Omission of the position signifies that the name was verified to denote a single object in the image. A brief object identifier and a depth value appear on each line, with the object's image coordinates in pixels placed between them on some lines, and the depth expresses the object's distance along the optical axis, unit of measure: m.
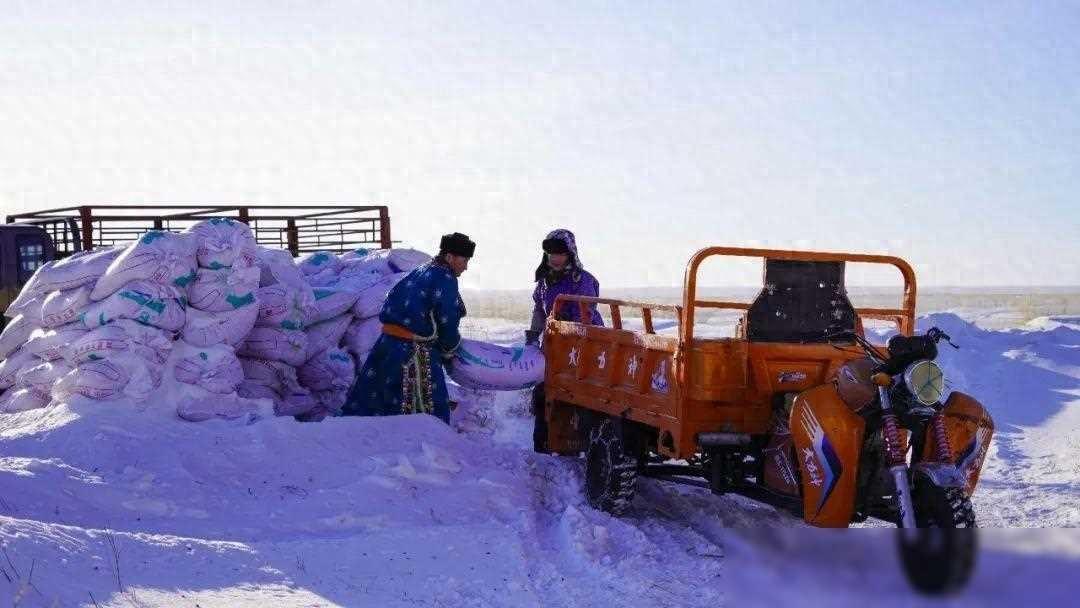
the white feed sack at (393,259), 13.30
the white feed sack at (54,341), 9.50
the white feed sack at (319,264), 13.64
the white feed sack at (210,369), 9.62
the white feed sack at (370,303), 12.12
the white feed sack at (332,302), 11.77
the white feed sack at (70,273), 9.92
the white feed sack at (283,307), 10.77
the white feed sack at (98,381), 9.02
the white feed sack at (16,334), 10.22
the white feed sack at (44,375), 9.46
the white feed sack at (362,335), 11.99
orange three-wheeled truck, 5.47
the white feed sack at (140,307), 9.43
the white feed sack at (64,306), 9.71
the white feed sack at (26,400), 9.68
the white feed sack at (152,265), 9.60
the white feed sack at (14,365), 9.94
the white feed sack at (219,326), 9.84
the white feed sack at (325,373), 11.64
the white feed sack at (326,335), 11.70
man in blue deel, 9.01
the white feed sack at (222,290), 9.98
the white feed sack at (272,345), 10.83
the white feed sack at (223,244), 10.10
